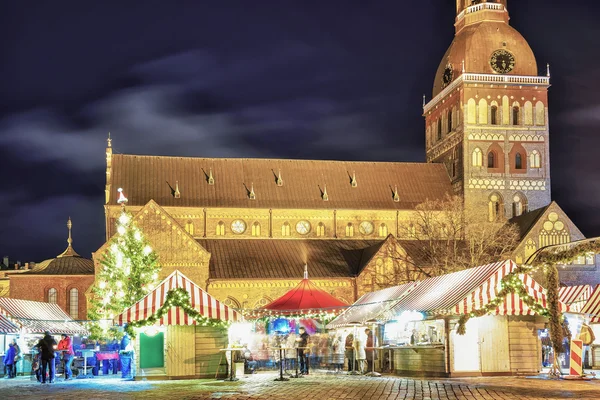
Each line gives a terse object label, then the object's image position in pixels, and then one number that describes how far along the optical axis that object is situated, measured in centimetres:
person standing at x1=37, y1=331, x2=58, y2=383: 2855
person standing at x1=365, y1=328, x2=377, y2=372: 3165
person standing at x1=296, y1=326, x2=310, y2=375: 3181
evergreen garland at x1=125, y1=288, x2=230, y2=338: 2966
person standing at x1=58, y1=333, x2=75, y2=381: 3150
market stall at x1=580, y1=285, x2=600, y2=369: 3694
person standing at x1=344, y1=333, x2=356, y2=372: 3320
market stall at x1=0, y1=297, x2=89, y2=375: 3581
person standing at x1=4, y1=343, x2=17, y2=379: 3247
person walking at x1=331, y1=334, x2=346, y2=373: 3638
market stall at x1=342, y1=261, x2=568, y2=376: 2811
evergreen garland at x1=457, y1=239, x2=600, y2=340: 2311
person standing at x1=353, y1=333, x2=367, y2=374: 3216
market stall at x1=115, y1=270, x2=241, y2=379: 2980
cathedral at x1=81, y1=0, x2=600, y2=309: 6419
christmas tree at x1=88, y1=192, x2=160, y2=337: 4416
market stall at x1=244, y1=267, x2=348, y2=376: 3825
